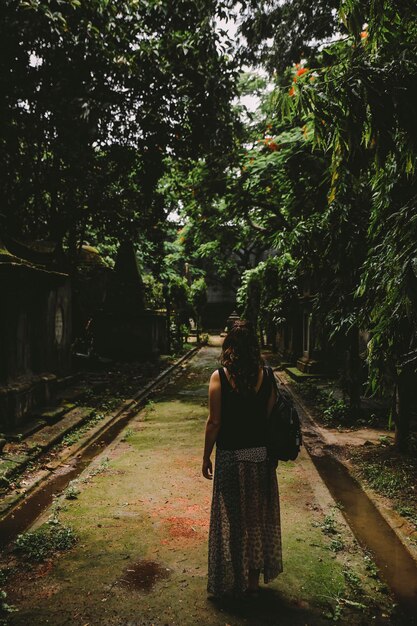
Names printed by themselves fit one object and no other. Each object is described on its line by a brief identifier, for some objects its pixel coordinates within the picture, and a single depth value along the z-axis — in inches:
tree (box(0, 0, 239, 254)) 308.7
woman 119.1
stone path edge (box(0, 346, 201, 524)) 191.6
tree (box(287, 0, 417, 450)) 124.2
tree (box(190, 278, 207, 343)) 1253.1
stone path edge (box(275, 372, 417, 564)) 156.4
